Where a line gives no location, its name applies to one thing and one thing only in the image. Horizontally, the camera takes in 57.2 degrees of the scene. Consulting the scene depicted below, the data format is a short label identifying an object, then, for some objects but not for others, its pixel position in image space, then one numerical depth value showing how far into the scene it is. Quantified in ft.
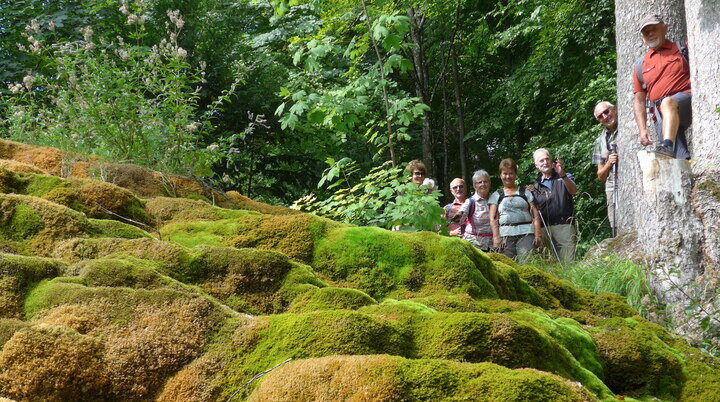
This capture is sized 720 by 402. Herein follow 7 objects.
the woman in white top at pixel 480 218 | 24.53
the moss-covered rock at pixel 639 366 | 9.27
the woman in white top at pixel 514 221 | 23.61
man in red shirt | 18.93
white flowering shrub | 18.85
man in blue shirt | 24.61
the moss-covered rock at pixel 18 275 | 7.80
